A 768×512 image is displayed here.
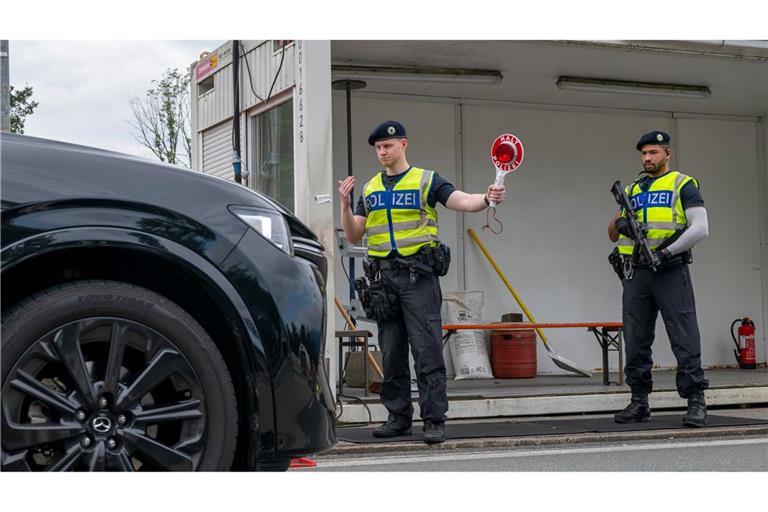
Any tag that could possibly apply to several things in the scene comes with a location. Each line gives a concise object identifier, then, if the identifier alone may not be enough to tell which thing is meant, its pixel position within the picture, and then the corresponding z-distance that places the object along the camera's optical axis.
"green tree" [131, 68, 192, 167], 27.16
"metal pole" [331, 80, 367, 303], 9.63
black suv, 2.95
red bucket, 10.66
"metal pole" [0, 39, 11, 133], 6.20
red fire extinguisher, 12.00
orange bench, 8.95
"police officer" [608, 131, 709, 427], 7.38
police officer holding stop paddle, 6.61
